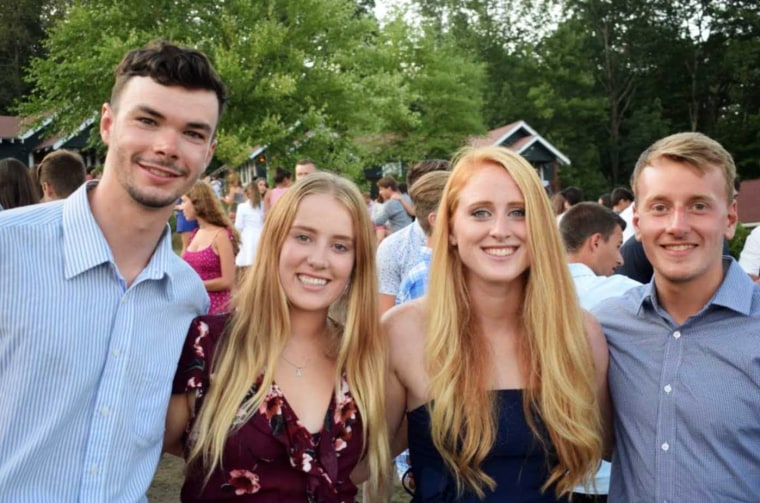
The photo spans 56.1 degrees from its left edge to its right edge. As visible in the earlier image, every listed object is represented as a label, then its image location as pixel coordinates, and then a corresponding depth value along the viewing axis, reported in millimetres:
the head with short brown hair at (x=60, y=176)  5812
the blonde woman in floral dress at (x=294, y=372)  2361
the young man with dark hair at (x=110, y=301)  1973
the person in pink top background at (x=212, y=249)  6414
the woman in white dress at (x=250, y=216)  10953
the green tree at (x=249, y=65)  21344
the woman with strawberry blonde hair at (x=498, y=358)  2545
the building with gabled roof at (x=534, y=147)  36938
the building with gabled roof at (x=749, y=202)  24938
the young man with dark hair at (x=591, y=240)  4420
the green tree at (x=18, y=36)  42344
